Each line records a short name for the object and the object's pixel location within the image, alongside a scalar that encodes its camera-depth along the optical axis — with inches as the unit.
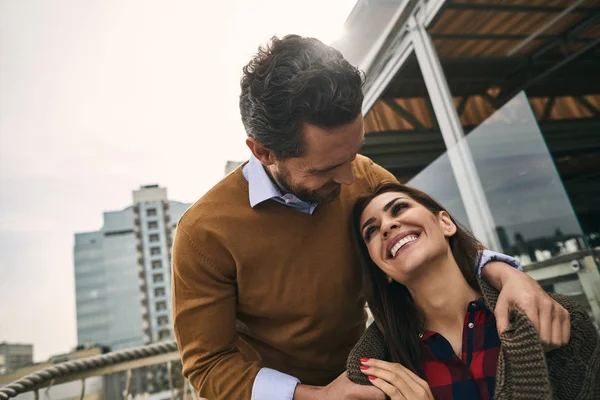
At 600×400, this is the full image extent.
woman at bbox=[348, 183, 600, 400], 34.8
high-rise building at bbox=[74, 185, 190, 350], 2269.9
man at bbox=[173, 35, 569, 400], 43.8
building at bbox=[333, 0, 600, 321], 74.9
